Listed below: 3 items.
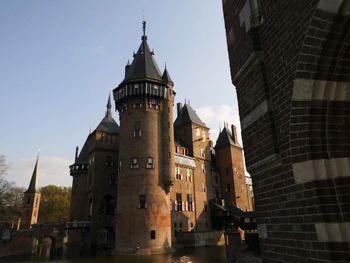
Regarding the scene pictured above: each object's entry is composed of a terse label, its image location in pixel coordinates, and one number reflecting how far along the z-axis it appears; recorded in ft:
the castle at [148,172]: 93.71
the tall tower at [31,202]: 200.44
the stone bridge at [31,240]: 98.09
